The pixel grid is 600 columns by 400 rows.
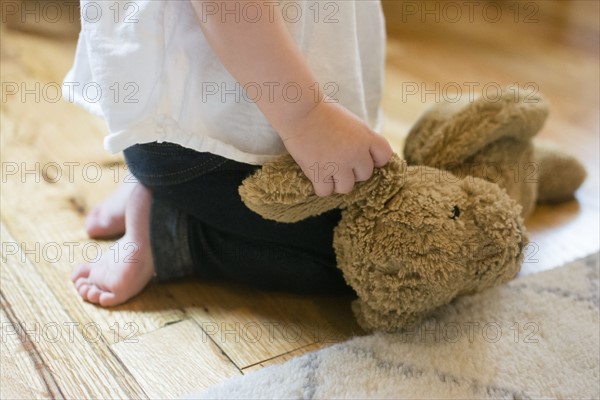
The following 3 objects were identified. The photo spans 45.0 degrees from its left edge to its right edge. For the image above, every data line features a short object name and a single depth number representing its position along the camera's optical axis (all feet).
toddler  2.08
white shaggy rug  2.08
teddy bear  2.16
